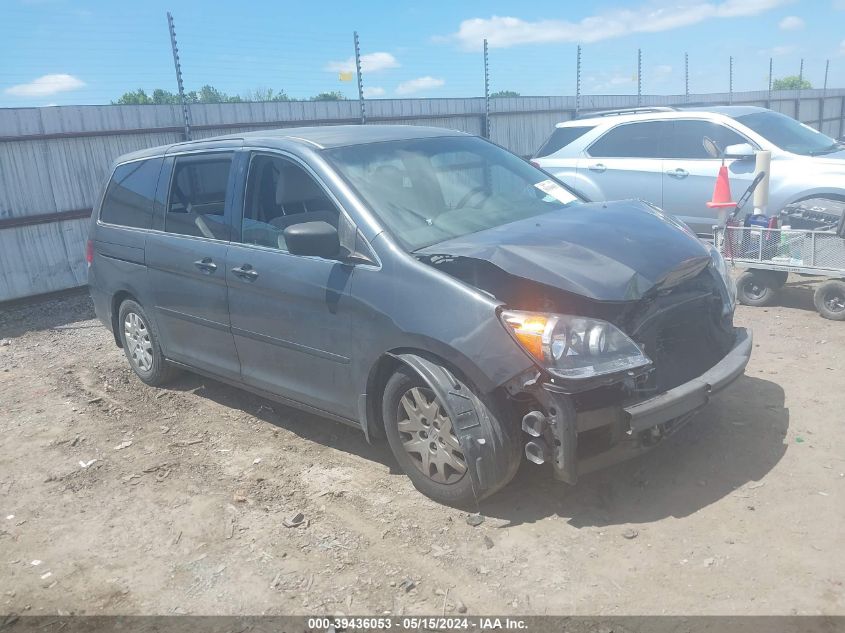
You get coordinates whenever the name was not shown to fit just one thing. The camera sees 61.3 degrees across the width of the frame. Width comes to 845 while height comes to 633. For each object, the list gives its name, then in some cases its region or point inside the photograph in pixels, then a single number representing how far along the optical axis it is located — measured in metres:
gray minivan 3.24
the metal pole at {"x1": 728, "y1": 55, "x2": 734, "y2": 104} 22.03
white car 7.67
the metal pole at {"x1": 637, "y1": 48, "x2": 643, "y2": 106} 18.67
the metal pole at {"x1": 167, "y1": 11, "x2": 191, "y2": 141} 9.82
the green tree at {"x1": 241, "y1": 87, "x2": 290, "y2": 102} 15.18
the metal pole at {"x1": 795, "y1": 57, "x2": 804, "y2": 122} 22.38
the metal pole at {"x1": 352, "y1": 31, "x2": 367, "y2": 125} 11.79
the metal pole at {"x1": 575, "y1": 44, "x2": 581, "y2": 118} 16.39
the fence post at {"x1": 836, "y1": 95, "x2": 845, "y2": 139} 24.92
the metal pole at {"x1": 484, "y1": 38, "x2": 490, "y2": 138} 13.84
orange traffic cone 7.21
